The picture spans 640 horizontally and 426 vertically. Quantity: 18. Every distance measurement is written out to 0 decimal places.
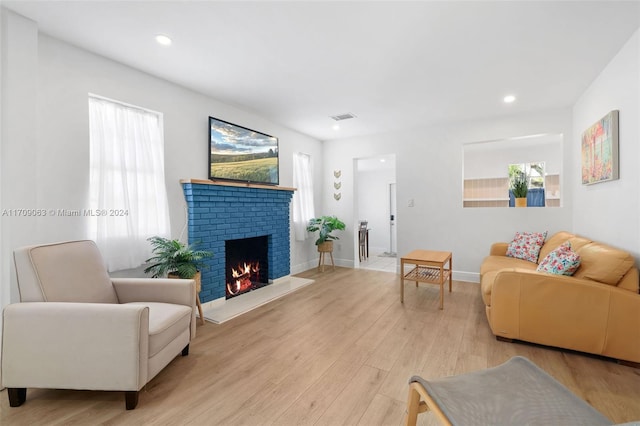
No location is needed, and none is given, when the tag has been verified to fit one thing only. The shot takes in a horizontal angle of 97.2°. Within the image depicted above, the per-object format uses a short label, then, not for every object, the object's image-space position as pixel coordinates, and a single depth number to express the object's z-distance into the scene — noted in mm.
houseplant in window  4223
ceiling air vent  4248
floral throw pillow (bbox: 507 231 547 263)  3701
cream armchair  1622
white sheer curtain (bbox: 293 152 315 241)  5160
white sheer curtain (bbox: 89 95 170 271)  2568
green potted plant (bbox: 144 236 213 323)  2711
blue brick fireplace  3311
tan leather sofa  2104
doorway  7710
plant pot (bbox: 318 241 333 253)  5293
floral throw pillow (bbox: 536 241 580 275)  2420
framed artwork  2555
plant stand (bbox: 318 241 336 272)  5293
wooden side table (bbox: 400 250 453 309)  3287
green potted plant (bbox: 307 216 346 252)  5273
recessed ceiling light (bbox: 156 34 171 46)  2305
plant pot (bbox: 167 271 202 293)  2770
